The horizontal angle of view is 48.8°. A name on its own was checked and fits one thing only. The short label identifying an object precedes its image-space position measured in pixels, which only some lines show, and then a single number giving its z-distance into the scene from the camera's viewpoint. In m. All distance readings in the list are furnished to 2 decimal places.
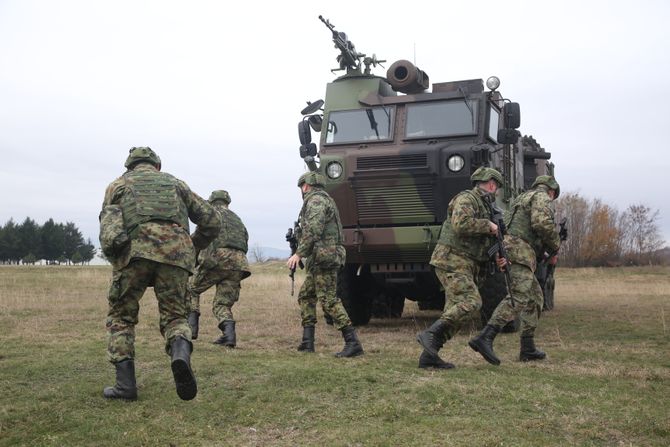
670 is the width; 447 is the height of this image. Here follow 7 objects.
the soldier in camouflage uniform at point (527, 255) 7.15
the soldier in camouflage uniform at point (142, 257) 5.04
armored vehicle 9.14
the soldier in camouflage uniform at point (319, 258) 7.34
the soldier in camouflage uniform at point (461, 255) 6.47
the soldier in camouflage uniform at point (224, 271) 8.27
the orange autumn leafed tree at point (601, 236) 56.44
